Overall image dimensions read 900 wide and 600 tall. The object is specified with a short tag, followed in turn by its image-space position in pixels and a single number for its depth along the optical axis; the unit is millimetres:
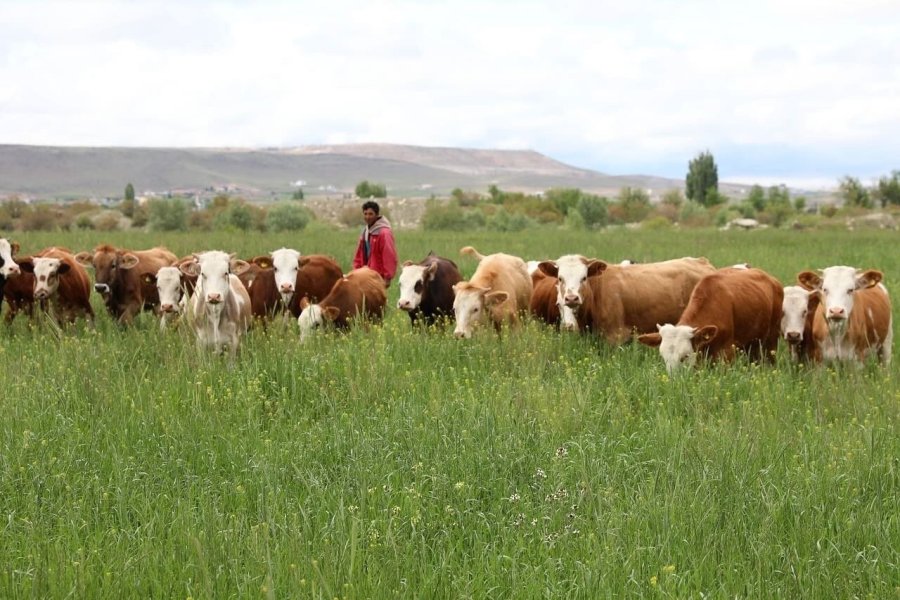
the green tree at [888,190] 91500
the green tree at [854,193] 91062
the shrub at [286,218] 60828
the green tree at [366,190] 129138
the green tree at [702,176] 128125
